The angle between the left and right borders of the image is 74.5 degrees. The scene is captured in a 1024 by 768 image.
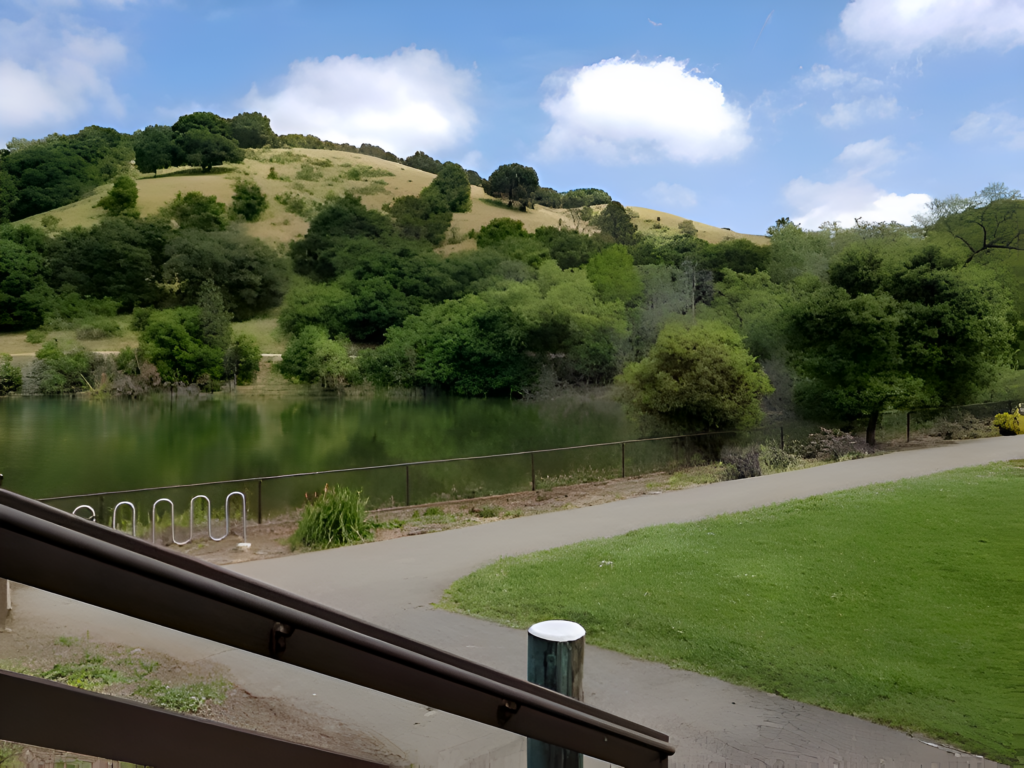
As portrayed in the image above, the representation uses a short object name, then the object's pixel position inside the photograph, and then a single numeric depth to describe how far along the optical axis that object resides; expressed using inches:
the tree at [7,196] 3171.8
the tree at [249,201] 3816.4
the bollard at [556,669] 92.7
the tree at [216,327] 2198.6
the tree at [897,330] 757.9
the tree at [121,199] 3212.6
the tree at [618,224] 3270.2
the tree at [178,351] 2054.6
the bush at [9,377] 1914.4
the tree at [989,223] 1295.5
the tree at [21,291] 2329.0
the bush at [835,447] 714.2
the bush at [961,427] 813.2
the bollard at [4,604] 220.1
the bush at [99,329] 2272.4
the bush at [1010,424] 805.2
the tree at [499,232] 3144.7
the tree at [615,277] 2037.4
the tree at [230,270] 2583.7
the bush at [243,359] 2192.4
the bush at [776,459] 658.8
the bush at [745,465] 628.4
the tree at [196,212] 3134.8
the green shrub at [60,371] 1940.2
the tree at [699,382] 772.6
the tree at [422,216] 3523.6
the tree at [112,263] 2469.2
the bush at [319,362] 2206.0
